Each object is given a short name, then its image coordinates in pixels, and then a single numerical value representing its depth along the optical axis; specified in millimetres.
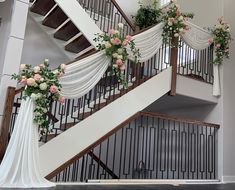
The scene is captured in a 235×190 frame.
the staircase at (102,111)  3996
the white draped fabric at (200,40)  5855
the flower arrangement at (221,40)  6141
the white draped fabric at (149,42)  4918
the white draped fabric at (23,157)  3158
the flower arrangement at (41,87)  3416
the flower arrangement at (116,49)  4336
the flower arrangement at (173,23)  5387
